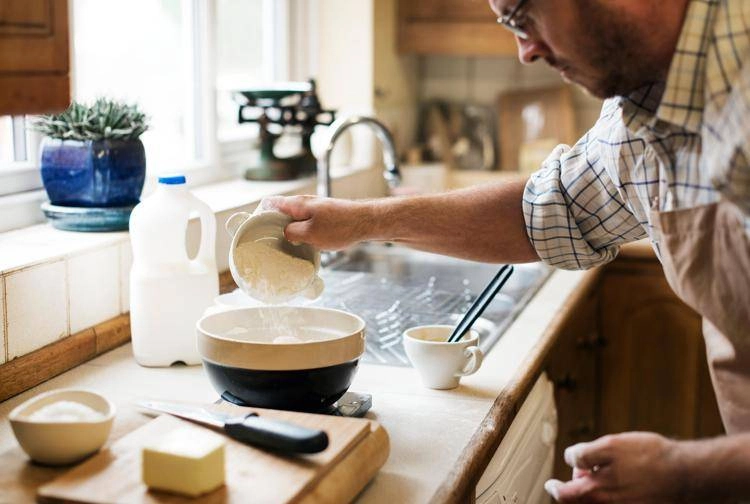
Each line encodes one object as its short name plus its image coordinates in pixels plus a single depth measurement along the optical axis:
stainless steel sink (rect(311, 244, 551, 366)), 2.00
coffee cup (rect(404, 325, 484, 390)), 1.61
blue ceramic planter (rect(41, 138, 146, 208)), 1.84
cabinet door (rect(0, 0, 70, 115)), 1.12
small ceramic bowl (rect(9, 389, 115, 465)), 1.18
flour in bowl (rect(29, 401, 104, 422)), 1.21
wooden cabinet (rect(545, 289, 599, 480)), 2.27
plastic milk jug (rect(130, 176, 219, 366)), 1.67
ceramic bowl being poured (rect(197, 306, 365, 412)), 1.37
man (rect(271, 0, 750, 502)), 1.16
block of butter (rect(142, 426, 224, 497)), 1.09
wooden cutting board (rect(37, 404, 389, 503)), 1.10
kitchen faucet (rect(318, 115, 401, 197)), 2.36
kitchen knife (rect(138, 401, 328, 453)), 1.19
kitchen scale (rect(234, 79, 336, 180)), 2.59
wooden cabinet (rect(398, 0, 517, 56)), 3.37
